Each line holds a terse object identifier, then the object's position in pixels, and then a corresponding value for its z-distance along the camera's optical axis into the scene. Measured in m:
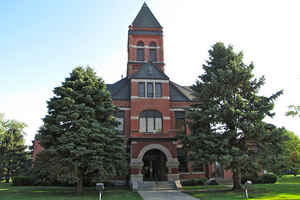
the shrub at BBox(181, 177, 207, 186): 26.03
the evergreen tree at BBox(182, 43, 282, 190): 18.52
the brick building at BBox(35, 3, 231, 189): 25.23
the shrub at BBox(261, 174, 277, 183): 27.71
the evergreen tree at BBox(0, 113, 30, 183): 39.97
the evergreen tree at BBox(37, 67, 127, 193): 18.17
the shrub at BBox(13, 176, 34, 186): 26.59
